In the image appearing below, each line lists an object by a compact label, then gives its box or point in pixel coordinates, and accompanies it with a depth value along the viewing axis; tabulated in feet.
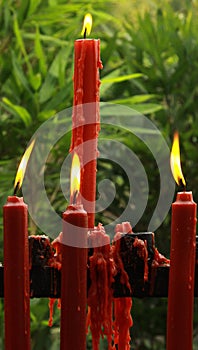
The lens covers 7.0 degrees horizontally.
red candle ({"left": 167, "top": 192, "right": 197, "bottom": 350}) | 4.29
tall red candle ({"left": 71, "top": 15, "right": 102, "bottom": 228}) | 4.52
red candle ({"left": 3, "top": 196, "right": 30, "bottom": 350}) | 4.28
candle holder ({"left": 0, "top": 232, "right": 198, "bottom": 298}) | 4.42
